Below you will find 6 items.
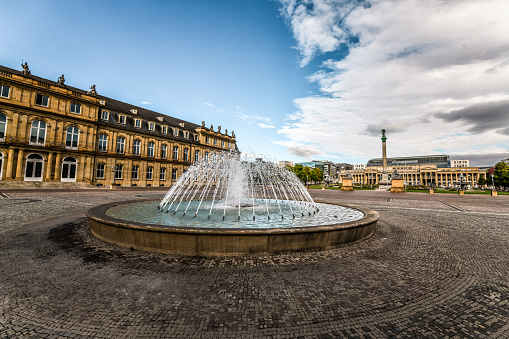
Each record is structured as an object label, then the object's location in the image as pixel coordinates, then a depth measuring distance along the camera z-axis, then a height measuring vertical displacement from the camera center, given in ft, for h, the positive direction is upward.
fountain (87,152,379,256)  18.89 -5.28
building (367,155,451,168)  498.40 +55.00
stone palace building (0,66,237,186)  98.53 +21.97
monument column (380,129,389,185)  190.94 +16.60
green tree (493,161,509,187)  223.57 +11.80
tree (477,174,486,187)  318.96 +5.67
